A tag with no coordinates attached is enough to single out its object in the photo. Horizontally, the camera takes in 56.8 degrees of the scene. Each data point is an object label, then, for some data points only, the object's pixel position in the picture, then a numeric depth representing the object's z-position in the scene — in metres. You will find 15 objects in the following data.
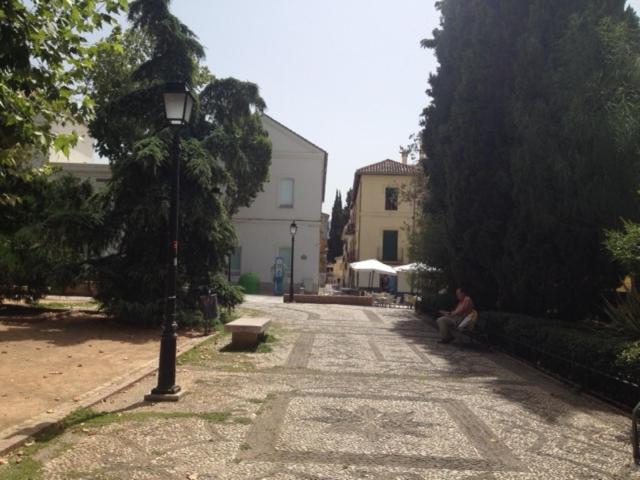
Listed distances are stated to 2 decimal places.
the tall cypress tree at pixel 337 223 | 81.31
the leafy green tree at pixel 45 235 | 13.30
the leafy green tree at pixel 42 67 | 5.05
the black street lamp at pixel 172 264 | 6.92
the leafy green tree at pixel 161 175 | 13.73
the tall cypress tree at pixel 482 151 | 14.12
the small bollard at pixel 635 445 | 5.03
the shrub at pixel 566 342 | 7.18
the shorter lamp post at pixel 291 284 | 26.76
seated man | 13.01
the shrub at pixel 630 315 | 7.95
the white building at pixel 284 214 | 37.56
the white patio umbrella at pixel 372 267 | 32.78
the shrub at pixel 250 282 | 34.75
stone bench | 11.16
